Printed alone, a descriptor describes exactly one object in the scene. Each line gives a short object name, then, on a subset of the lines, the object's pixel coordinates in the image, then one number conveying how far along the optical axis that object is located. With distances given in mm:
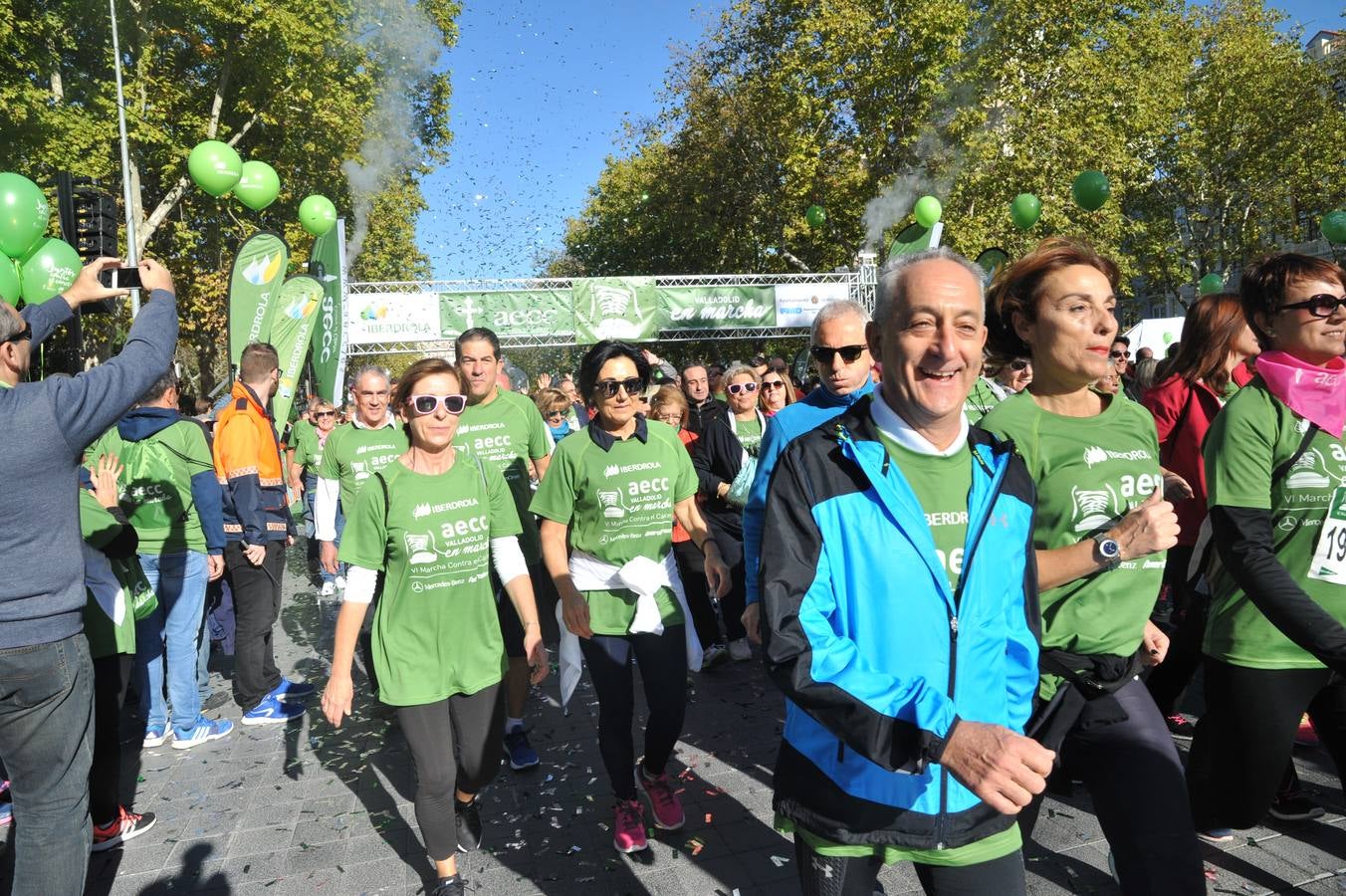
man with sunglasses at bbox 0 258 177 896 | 2617
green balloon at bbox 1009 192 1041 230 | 15477
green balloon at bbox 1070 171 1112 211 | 13781
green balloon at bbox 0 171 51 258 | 6969
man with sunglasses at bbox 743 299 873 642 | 3328
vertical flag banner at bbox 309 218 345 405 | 13547
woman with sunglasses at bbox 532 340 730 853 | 3670
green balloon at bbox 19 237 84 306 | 7383
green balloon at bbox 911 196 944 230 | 15766
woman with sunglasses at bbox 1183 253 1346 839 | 2602
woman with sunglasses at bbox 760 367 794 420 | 6020
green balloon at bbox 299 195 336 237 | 13969
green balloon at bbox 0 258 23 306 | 6688
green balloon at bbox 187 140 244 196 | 10398
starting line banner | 16547
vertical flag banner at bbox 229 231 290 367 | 12086
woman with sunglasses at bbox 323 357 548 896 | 3184
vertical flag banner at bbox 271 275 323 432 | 12789
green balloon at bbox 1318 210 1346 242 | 14078
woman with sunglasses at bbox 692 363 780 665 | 6289
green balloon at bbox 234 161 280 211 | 11430
